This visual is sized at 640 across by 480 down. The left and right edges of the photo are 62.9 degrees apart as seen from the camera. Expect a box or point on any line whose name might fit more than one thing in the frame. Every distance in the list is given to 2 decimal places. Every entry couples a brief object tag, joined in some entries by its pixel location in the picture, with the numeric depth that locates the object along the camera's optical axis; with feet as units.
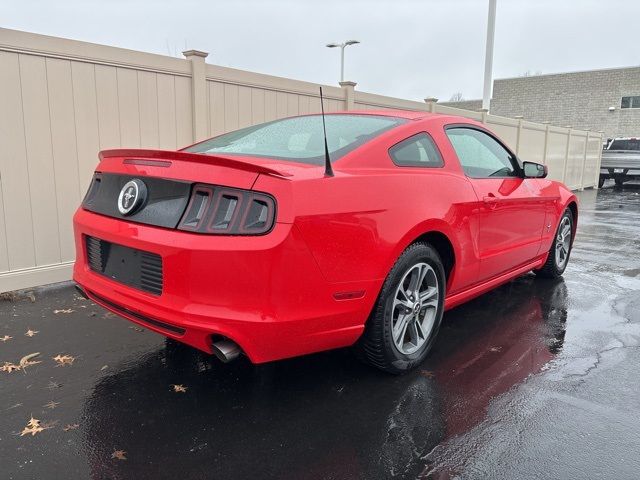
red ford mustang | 7.84
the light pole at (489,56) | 50.57
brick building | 108.88
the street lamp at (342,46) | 87.18
